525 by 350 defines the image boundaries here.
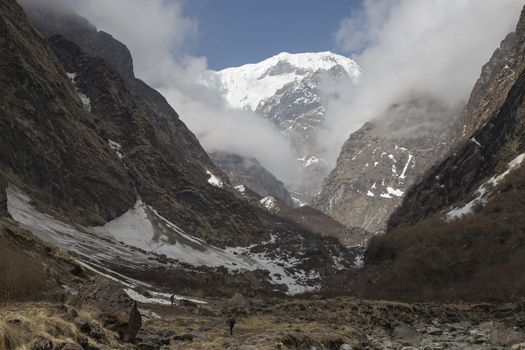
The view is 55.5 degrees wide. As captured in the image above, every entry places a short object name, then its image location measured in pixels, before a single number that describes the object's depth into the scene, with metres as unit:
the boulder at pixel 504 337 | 31.14
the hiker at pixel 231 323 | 27.98
